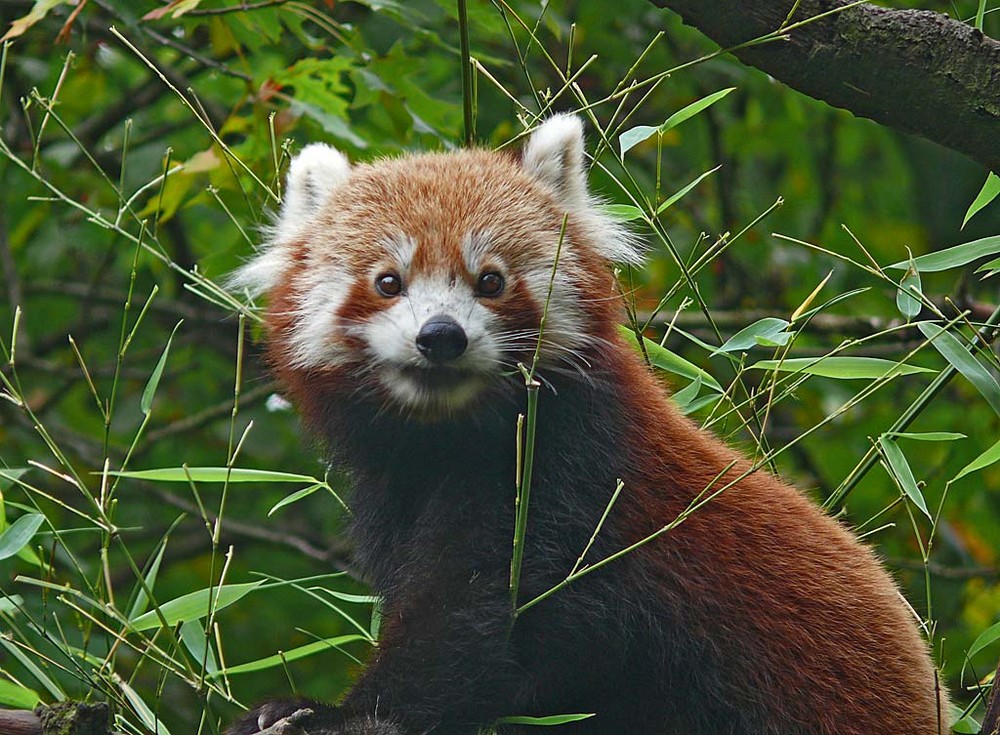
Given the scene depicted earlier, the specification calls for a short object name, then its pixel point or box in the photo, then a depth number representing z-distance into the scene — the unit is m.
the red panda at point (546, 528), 6.36
